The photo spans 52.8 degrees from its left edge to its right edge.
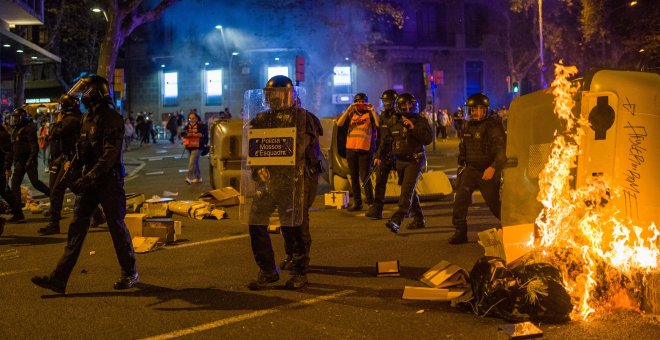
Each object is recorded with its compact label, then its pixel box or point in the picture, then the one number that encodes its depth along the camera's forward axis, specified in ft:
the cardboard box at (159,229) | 26.05
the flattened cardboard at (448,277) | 18.34
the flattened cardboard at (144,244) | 24.53
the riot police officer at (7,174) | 29.84
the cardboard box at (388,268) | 20.26
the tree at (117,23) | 60.13
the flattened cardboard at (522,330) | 14.25
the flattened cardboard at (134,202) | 35.07
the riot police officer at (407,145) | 26.84
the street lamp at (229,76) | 140.50
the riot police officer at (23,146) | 32.42
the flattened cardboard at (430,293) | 17.26
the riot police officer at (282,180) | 18.48
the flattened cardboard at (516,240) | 18.15
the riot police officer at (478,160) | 24.00
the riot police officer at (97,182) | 18.40
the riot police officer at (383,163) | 29.17
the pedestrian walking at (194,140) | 48.83
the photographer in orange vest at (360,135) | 32.99
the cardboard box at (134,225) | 25.88
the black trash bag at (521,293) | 15.15
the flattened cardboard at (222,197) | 36.61
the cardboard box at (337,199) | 35.42
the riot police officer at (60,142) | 26.18
